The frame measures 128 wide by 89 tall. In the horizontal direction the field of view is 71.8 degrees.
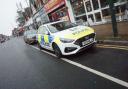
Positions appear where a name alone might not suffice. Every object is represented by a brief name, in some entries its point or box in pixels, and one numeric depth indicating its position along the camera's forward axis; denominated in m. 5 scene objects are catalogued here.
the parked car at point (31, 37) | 8.27
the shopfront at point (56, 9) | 9.20
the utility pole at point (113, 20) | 4.34
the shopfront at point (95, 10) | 5.85
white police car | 3.59
